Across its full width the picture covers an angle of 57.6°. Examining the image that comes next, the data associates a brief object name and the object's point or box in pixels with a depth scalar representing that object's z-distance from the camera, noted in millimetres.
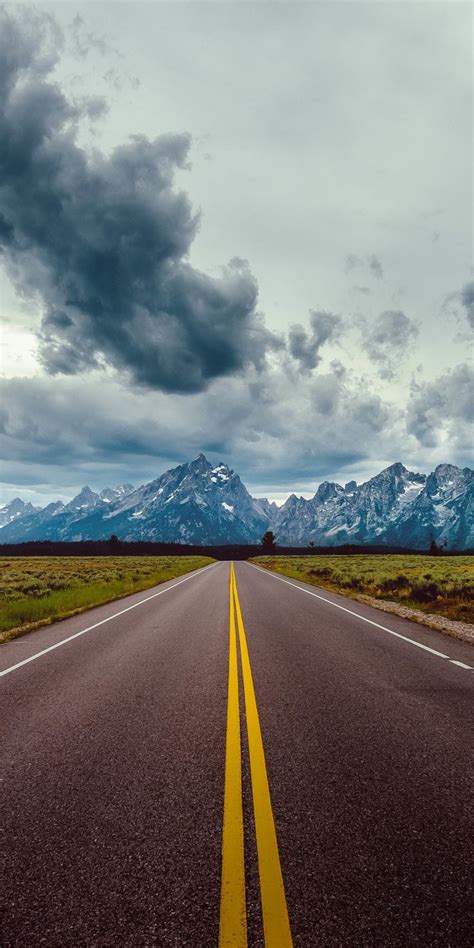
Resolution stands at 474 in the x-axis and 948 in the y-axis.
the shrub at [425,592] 17411
